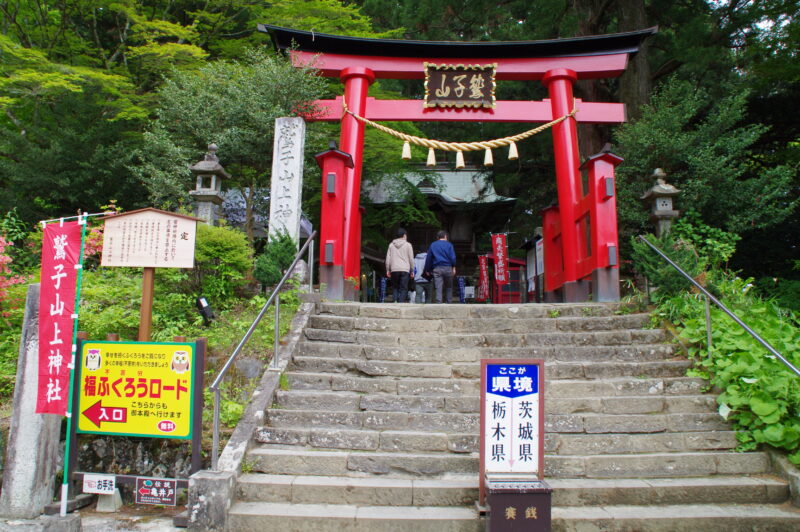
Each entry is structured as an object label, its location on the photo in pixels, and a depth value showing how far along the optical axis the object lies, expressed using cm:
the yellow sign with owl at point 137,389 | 404
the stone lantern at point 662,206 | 796
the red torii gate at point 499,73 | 926
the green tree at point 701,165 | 966
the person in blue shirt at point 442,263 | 903
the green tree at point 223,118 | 995
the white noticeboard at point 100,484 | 402
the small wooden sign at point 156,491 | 394
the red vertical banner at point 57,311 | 404
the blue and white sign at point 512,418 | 353
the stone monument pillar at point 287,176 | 800
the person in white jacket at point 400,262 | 909
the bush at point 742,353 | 425
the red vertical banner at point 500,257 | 1520
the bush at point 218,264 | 690
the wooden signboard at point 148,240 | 475
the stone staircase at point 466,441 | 367
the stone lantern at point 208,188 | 834
